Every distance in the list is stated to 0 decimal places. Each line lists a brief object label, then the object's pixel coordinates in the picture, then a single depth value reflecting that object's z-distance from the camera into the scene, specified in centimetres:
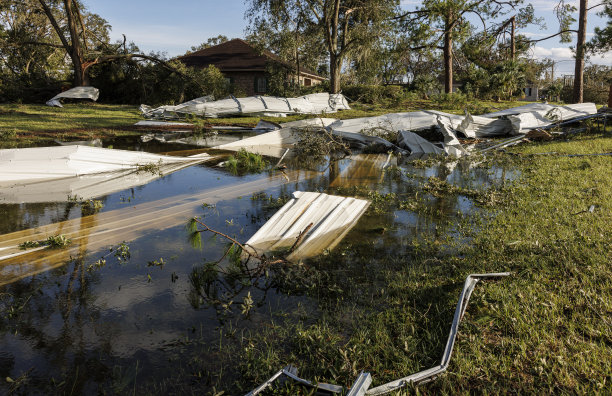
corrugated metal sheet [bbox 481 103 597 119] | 1212
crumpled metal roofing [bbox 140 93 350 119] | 1734
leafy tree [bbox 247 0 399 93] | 2262
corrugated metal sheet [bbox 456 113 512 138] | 1111
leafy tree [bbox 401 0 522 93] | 2214
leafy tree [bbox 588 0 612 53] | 1307
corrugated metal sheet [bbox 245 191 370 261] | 384
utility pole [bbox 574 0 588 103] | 1852
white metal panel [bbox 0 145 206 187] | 646
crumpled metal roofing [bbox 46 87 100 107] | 2125
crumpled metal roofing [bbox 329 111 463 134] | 1089
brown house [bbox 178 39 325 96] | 2922
